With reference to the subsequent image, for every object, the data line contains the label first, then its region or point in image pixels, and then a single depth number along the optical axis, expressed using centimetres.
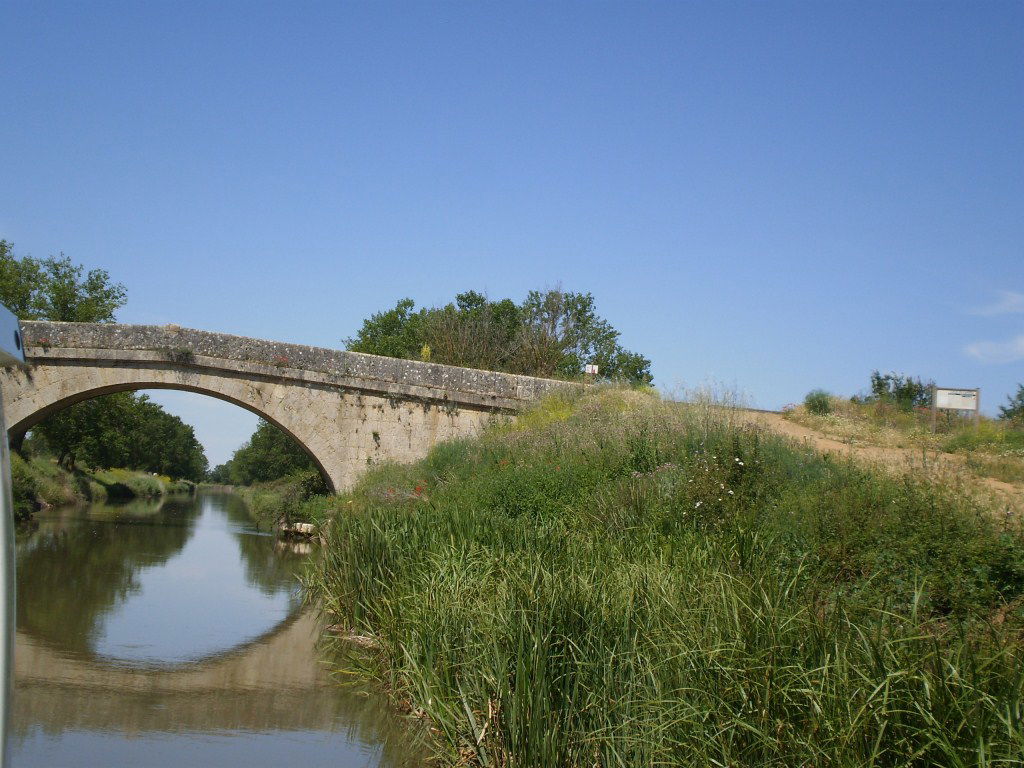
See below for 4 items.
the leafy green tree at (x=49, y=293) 2839
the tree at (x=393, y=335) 3469
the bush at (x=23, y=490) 2077
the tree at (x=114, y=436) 2948
